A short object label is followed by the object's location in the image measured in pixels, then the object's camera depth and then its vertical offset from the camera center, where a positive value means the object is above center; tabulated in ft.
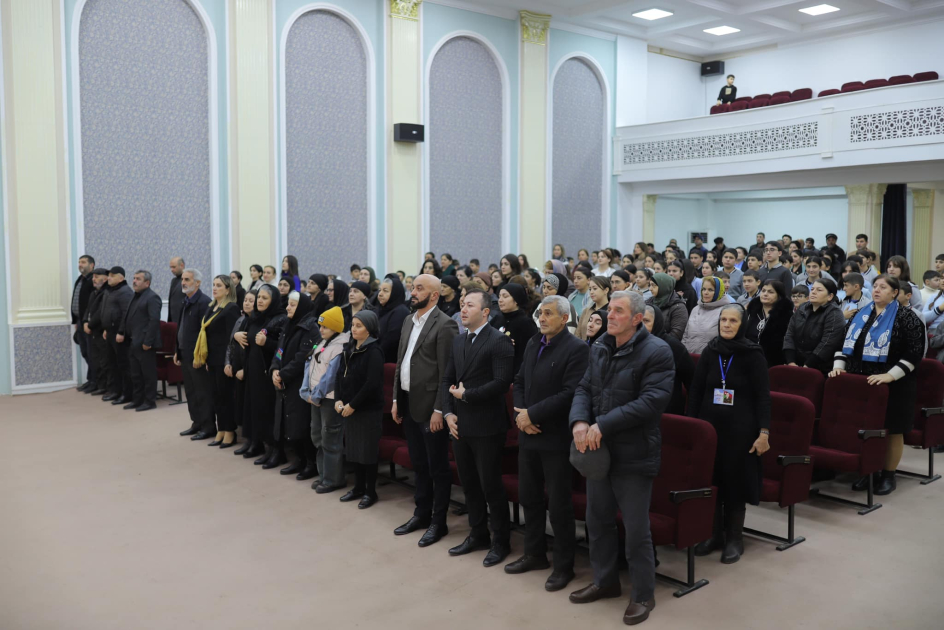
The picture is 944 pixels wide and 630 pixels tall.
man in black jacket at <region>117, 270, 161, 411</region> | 25.85 -2.21
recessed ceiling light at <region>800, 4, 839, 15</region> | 46.78 +15.80
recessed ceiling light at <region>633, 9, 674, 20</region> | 46.50 +15.43
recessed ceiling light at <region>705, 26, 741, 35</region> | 50.83 +15.79
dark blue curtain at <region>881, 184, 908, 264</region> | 49.03 +3.00
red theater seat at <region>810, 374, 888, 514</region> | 15.46 -3.25
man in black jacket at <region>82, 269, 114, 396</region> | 27.71 -2.10
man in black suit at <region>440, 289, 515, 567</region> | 13.16 -2.35
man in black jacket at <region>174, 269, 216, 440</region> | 22.40 -3.01
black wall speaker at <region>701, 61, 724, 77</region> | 56.85 +14.74
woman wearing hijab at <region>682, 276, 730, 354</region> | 18.88 -1.20
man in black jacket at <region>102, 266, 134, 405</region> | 26.94 -1.64
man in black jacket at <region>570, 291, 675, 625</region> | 10.89 -2.15
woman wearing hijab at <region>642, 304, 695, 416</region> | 14.60 -1.76
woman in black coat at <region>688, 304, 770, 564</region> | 13.05 -2.43
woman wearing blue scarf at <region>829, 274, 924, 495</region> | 16.33 -1.85
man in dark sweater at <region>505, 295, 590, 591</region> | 12.12 -2.33
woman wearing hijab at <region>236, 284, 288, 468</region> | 19.56 -2.25
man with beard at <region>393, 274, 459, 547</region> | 14.62 -2.47
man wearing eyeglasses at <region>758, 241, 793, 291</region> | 26.27 +0.03
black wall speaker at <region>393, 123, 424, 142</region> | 39.34 +7.00
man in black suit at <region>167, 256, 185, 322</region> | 28.86 -0.91
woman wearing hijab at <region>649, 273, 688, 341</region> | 18.71 -0.85
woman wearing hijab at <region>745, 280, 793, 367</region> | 18.57 -1.21
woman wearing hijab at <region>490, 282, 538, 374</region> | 15.71 -1.00
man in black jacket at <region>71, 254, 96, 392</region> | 29.09 -1.33
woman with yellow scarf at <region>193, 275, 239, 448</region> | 21.44 -2.36
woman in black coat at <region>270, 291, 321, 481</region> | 18.40 -2.59
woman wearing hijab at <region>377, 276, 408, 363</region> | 19.01 -1.09
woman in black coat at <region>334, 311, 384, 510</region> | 16.08 -2.53
